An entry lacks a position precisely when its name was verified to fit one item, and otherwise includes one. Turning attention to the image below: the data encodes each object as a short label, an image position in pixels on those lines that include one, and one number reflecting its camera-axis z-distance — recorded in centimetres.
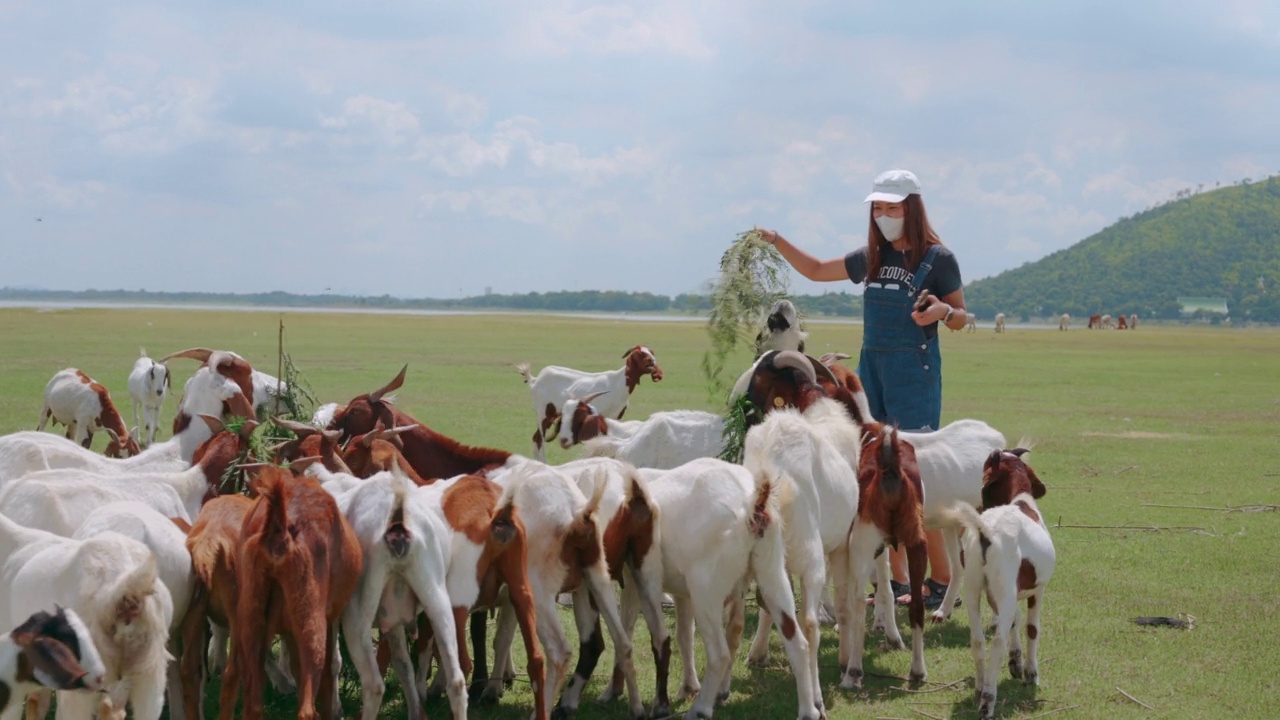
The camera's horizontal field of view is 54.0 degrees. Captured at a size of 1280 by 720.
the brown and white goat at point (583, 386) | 1867
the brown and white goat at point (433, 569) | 662
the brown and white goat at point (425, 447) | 886
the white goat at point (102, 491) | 717
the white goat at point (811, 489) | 781
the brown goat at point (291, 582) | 616
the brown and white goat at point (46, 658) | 487
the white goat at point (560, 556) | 718
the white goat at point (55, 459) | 866
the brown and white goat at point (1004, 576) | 767
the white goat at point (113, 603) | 570
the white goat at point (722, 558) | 741
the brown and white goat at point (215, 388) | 1022
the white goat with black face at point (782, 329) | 1025
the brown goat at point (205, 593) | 657
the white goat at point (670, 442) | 1014
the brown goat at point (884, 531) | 830
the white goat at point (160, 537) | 647
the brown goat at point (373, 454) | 848
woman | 953
